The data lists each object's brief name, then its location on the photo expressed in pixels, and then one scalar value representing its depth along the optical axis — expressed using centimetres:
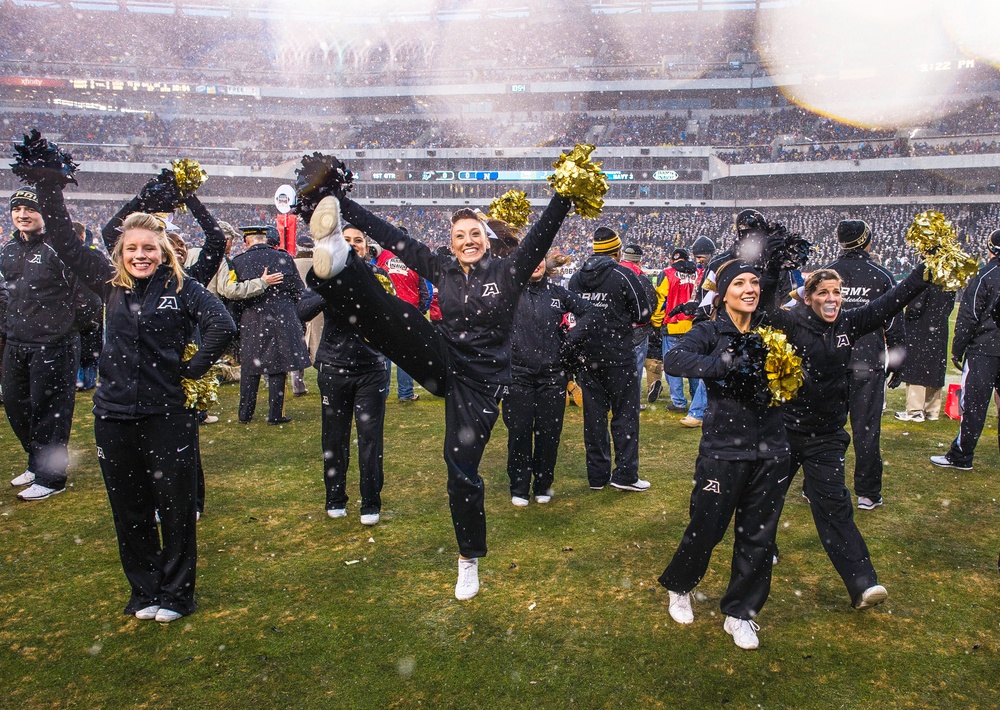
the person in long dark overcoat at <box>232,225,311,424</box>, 773
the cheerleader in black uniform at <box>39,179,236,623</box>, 348
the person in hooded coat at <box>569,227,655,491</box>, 580
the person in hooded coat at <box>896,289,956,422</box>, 823
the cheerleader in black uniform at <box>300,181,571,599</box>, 370
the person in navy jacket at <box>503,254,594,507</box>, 541
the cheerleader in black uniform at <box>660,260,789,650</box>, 336
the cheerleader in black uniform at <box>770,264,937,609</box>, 376
